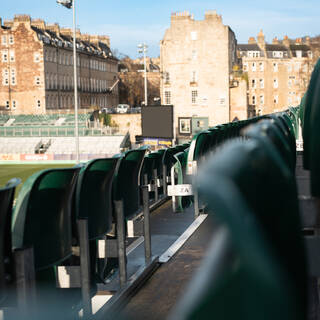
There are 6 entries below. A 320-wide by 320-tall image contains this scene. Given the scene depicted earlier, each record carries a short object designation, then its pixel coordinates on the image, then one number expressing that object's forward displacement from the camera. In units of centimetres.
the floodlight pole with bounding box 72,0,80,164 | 3672
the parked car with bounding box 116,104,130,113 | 8838
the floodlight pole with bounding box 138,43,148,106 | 6008
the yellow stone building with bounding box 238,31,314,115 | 11025
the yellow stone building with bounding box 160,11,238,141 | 7169
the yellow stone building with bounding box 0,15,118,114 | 9225
